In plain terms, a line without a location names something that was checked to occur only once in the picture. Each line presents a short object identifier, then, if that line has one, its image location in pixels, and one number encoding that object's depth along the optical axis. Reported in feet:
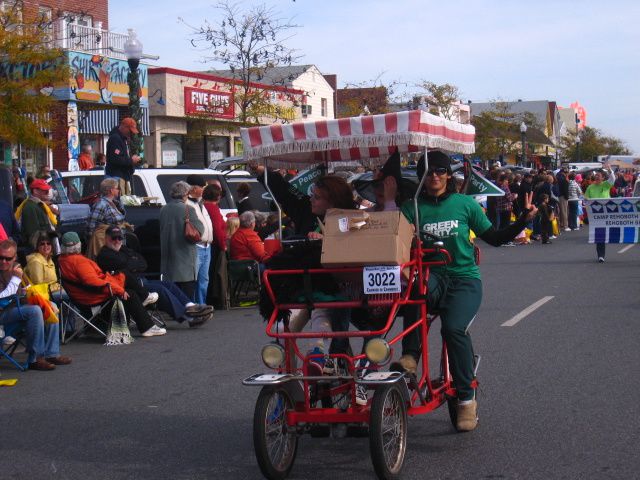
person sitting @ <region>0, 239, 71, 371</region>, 33.65
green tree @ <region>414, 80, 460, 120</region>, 195.31
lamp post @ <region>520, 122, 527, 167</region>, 174.60
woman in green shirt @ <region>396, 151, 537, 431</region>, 22.31
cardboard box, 20.36
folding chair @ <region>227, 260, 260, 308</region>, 49.55
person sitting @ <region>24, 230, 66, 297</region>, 37.65
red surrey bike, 19.36
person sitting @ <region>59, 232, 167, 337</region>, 39.29
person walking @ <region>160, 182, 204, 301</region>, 45.65
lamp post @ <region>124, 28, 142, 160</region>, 65.05
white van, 56.49
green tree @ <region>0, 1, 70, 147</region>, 70.08
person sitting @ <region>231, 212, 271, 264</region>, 50.26
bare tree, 108.99
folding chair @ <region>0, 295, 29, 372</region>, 33.71
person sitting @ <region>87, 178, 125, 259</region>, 44.96
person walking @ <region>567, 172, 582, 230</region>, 111.75
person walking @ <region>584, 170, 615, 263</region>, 75.51
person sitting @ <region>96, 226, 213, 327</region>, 40.91
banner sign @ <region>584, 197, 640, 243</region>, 67.46
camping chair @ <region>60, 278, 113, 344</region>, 39.47
